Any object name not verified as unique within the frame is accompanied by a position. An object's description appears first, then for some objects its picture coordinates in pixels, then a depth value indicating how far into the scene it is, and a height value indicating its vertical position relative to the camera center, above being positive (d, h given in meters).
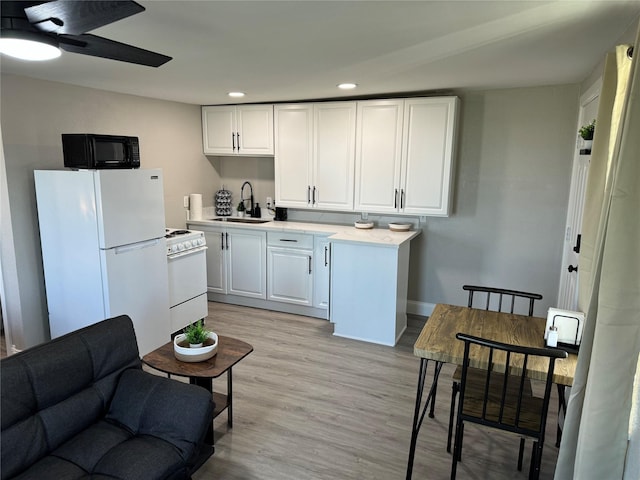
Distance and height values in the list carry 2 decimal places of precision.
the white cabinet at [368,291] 3.80 -1.08
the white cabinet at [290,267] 4.43 -1.01
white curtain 1.41 -0.54
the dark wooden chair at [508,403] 1.81 -1.12
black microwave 3.02 +0.13
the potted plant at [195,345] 2.34 -0.99
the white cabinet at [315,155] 4.31 +0.18
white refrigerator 3.07 -0.57
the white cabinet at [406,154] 3.94 +0.19
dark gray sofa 1.66 -1.07
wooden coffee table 2.24 -1.06
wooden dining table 1.89 -0.83
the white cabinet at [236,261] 4.64 -1.00
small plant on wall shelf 2.45 +0.26
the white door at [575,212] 3.00 -0.29
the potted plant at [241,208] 5.24 -0.46
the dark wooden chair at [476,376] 2.33 -1.12
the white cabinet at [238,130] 4.66 +0.47
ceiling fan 1.28 +0.48
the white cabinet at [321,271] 4.32 -1.01
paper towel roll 4.88 -0.41
